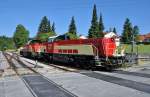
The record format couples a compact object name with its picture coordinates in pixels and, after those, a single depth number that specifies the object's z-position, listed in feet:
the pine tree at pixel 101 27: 156.76
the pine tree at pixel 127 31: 172.00
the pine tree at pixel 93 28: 152.60
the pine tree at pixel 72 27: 174.42
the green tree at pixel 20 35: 219.85
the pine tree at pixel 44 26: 193.97
